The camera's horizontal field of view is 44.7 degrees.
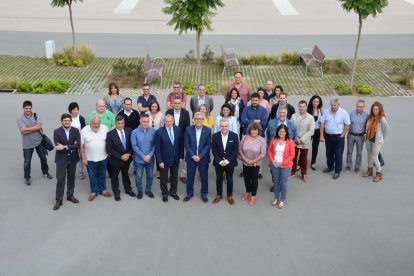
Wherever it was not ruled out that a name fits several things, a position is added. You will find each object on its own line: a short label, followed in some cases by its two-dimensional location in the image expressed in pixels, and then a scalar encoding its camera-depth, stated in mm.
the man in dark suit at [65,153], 7980
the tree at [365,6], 13617
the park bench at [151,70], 15250
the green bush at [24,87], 14266
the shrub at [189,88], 14391
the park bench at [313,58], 16234
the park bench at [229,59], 16391
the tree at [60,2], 17203
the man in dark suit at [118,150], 8156
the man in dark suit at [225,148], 8109
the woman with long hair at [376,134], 8945
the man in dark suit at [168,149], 8172
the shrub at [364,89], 14398
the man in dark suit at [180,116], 8961
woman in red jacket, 8070
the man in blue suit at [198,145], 8203
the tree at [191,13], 12820
